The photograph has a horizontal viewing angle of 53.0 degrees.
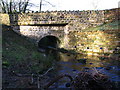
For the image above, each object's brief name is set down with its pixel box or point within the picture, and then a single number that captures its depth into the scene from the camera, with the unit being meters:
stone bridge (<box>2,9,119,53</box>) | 11.15
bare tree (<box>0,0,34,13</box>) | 18.65
